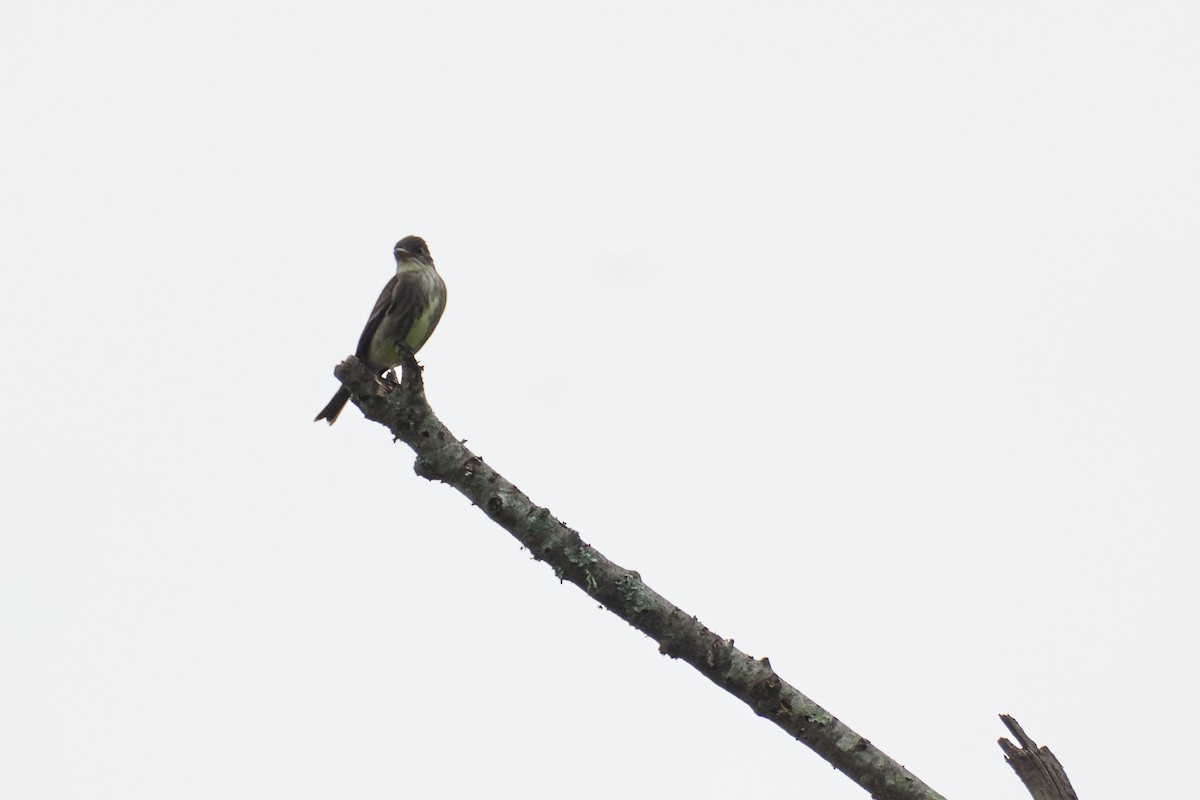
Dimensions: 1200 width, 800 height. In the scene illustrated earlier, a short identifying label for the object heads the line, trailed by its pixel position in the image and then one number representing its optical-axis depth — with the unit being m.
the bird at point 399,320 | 18.00
